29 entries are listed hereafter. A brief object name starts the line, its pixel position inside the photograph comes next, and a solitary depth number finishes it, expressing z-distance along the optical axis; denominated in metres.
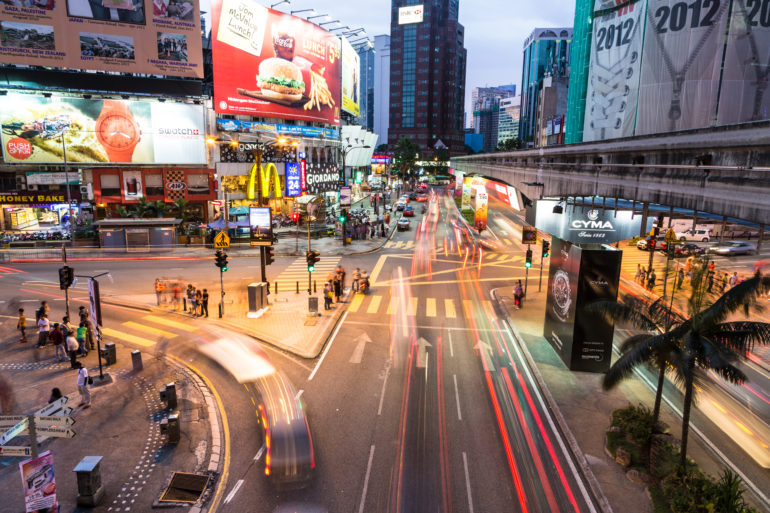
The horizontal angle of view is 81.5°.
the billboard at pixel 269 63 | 53.28
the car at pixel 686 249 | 35.62
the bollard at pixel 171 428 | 13.15
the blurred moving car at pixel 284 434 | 11.98
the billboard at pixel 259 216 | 38.69
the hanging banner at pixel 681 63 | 32.31
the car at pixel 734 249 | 39.19
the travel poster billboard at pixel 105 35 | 46.12
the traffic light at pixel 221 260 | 24.09
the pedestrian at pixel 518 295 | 26.72
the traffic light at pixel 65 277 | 19.52
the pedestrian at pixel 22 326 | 20.85
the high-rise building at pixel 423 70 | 185.00
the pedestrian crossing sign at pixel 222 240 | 25.20
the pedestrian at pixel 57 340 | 18.91
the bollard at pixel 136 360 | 18.02
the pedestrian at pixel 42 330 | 20.38
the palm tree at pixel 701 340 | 9.80
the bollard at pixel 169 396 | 14.93
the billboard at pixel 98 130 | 47.00
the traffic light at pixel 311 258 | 27.03
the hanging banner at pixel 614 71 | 38.69
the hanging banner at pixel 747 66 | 31.17
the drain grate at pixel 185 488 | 11.02
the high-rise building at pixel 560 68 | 179.39
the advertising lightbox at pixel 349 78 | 80.50
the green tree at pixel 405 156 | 141.12
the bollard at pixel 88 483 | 10.44
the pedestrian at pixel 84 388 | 14.81
